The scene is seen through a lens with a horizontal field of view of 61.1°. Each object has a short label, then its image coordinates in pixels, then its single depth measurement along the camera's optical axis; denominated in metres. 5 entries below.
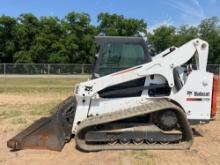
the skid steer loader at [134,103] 3.56
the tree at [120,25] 22.44
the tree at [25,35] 20.37
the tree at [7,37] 20.94
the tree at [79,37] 20.42
